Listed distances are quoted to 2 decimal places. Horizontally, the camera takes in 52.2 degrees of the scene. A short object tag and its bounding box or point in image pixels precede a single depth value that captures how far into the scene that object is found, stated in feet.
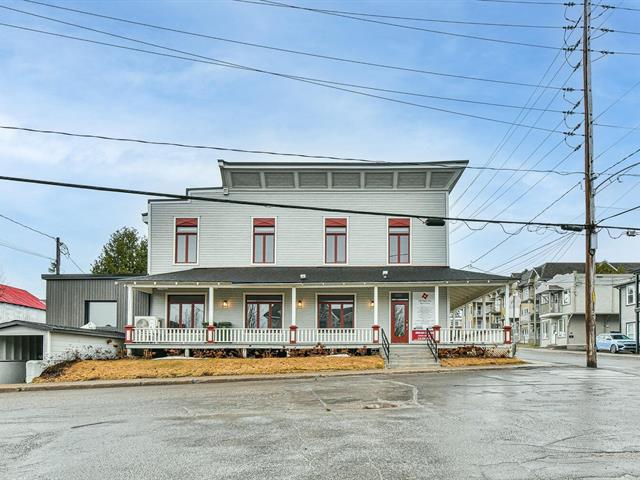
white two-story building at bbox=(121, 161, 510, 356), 99.96
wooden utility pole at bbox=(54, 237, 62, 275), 159.00
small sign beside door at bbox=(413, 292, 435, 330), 99.40
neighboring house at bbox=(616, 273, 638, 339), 176.14
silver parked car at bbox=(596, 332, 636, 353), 161.07
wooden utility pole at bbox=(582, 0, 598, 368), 84.64
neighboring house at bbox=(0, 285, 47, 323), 176.55
